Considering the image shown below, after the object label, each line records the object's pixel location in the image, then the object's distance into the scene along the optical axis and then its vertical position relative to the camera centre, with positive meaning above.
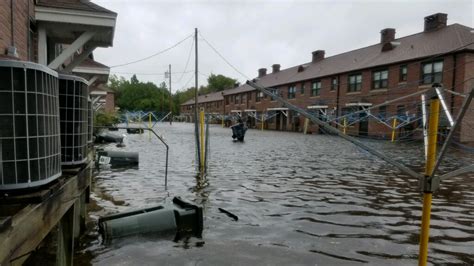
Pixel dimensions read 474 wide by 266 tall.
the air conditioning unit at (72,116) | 3.76 +0.00
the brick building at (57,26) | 7.08 +2.15
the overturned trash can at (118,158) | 12.60 -1.45
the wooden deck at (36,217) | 2.33 -0.76
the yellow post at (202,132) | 11.86 -0.46
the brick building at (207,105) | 75.36 +2.98
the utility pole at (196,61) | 22.01 +3.74
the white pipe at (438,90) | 3.56 +0.31
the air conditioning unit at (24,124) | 2.61 -0.07
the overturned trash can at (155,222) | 5.54 -1.63
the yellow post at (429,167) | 3.48 -0.44
